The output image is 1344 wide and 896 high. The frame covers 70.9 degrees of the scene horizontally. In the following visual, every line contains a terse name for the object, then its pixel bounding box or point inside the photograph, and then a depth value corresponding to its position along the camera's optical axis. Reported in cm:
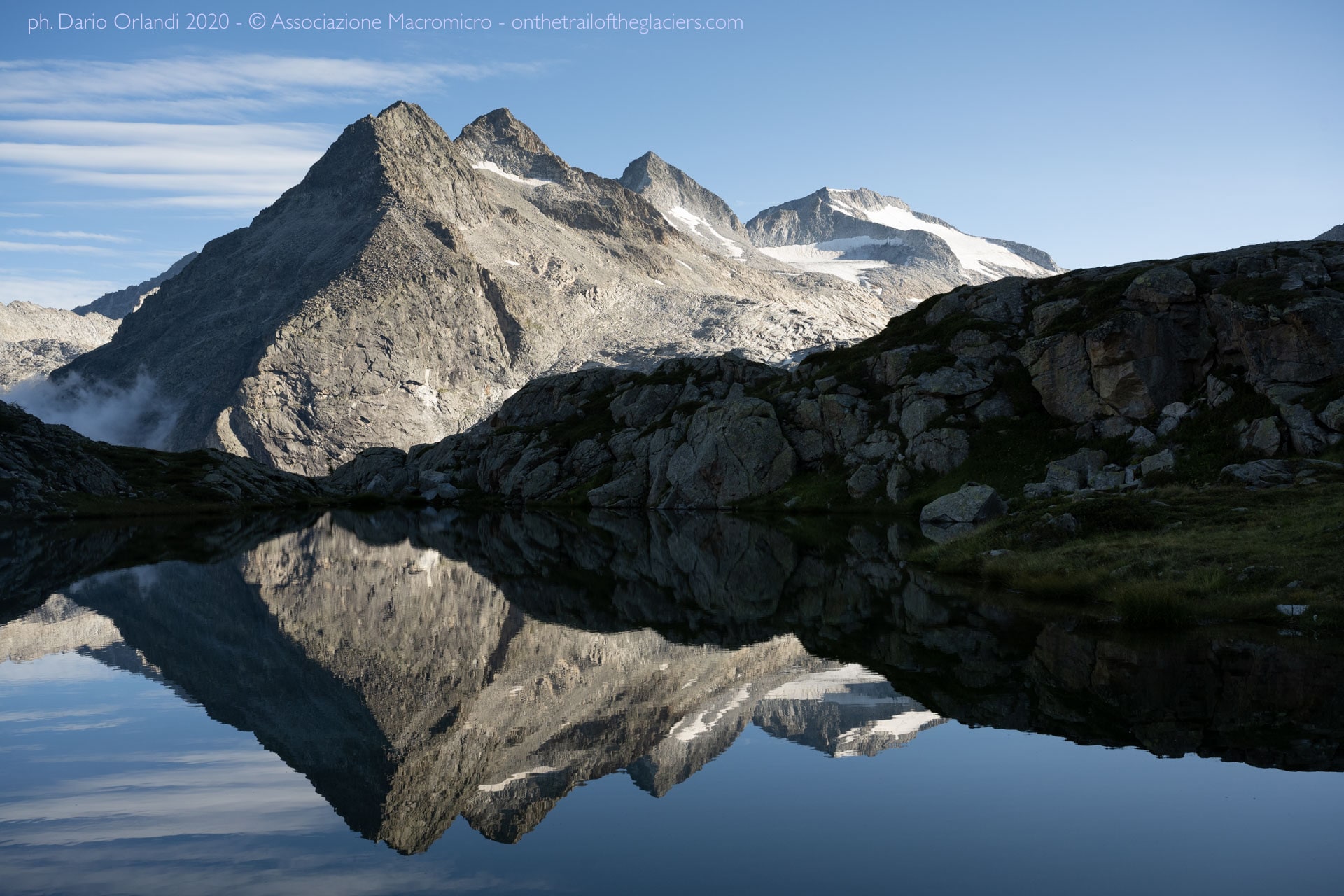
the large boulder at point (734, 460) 11131
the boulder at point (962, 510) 6869
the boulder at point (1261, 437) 7006
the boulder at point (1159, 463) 7288
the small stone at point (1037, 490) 7669
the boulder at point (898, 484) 9462
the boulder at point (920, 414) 9744
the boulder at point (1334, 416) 6662
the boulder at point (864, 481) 9906
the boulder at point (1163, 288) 8931
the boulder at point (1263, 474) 5391
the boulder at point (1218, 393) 7988
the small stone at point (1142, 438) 8112
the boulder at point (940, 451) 9212
